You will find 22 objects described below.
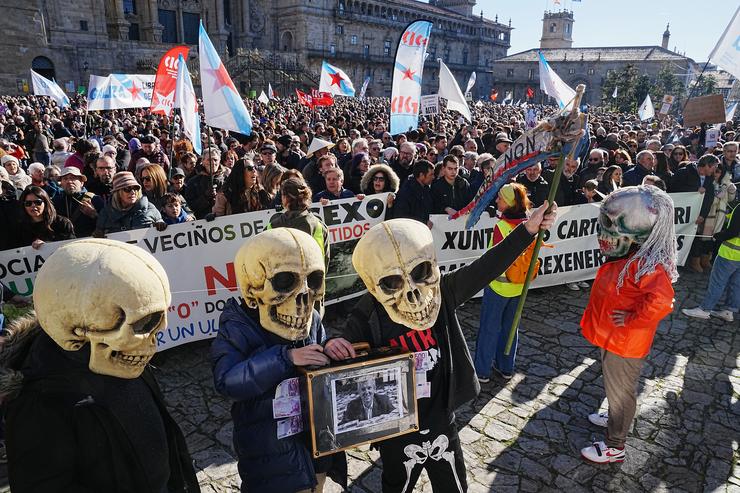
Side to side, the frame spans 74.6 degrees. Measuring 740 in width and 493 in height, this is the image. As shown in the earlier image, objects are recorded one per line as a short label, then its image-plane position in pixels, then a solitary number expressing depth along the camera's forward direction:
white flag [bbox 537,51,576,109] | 10.51
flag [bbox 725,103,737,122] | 17.38
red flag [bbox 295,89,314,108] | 18.96
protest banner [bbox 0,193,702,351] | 4.85
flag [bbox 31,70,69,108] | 14.12
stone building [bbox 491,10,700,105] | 74.29
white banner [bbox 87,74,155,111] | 11.57
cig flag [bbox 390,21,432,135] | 8.04
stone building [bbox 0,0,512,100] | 34.59
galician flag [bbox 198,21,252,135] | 6.63
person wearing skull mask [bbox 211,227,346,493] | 2.04
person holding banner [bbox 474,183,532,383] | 4.23
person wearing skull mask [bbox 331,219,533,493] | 2.27
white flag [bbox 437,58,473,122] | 9.56
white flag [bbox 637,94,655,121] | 20.19
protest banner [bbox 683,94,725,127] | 10.62
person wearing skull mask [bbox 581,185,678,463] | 3.18
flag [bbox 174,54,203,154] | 7.38
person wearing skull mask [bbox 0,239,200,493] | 1.51
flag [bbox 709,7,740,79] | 6.89
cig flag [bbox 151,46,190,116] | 8.57
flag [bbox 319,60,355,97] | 14.17
